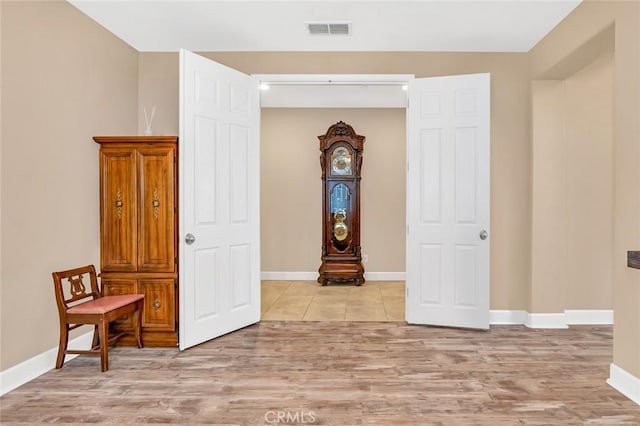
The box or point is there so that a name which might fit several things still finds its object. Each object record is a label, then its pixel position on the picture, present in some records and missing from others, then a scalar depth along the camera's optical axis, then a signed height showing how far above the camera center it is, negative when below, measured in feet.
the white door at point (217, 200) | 10.34 +0.24
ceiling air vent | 10.82 +5.12
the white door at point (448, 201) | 11.87 +0.21
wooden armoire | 10.39 -0.62
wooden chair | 8.73 -2.32
